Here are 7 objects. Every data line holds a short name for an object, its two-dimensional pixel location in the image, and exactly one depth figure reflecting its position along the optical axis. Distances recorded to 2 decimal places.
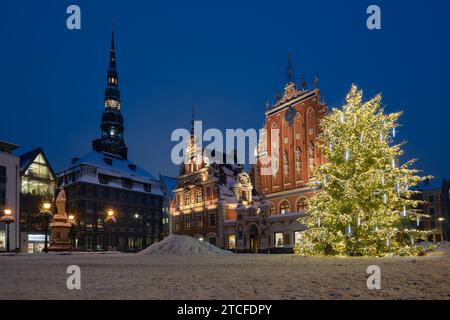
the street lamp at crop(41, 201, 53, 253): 30.23
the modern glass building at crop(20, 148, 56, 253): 56.66
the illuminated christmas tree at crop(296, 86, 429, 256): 19.44
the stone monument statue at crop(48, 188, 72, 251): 31.20
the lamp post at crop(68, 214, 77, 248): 63.73
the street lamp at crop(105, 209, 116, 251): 37.36
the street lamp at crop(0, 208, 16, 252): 31.58
